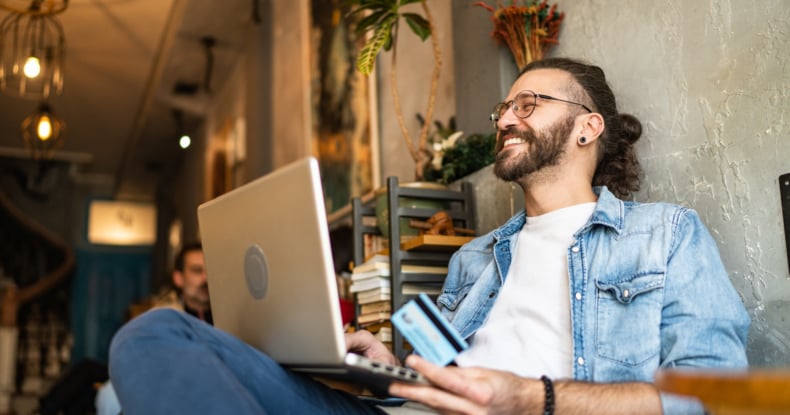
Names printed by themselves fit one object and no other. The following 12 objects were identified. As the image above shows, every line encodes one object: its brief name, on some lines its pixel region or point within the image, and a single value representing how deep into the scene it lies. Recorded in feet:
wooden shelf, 8.32
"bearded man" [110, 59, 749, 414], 4.03
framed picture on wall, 13.96
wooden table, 1.76
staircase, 26.99
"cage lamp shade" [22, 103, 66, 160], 17.40
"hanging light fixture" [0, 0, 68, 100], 15.08
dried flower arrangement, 8.21
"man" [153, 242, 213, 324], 13.74
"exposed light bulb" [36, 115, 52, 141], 17.31
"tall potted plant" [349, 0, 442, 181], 9.62
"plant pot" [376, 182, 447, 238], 8.96
